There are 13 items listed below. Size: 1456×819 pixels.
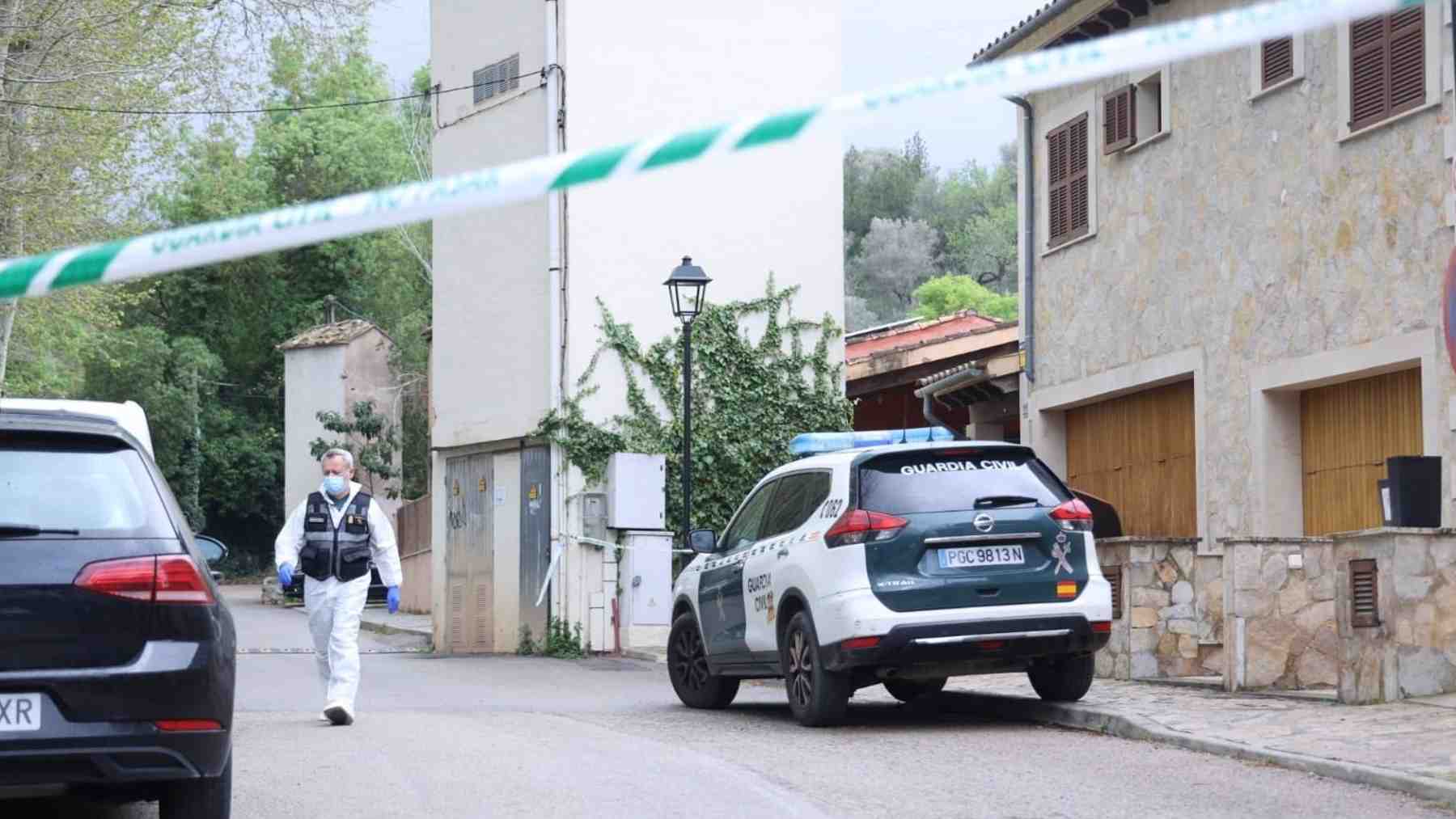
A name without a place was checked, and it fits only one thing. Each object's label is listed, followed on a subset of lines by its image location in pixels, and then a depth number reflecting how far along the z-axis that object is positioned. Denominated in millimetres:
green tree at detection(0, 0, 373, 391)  25578
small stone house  57219
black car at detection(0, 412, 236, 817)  6352
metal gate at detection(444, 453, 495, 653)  27562
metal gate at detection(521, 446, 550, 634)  26078
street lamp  21781
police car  11469
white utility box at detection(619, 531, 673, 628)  24906
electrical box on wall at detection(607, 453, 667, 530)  25297
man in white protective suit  12461
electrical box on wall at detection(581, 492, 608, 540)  25812
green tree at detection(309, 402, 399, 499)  52406
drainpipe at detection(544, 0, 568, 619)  25875
